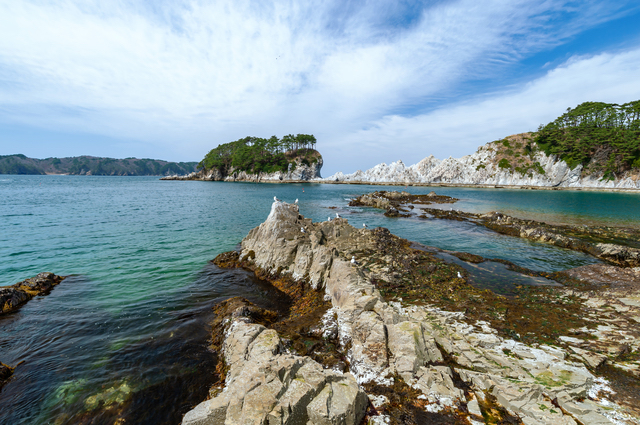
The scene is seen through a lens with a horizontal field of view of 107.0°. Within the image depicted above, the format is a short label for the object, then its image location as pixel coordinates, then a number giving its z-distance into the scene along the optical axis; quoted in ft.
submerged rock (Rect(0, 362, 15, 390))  23.30
